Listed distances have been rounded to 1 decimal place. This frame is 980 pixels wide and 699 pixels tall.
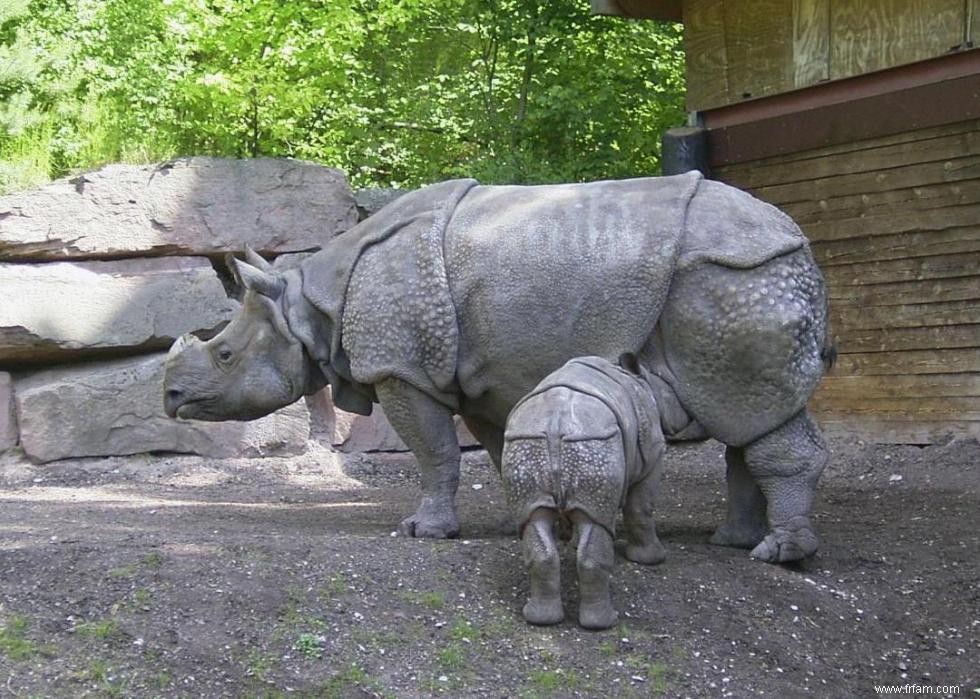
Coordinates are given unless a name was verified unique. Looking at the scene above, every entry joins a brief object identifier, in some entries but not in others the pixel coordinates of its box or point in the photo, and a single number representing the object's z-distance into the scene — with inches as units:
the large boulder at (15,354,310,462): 387.2
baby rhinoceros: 218.4
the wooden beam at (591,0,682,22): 441.1
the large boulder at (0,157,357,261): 392.2
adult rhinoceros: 251.8
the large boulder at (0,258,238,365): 386.9
